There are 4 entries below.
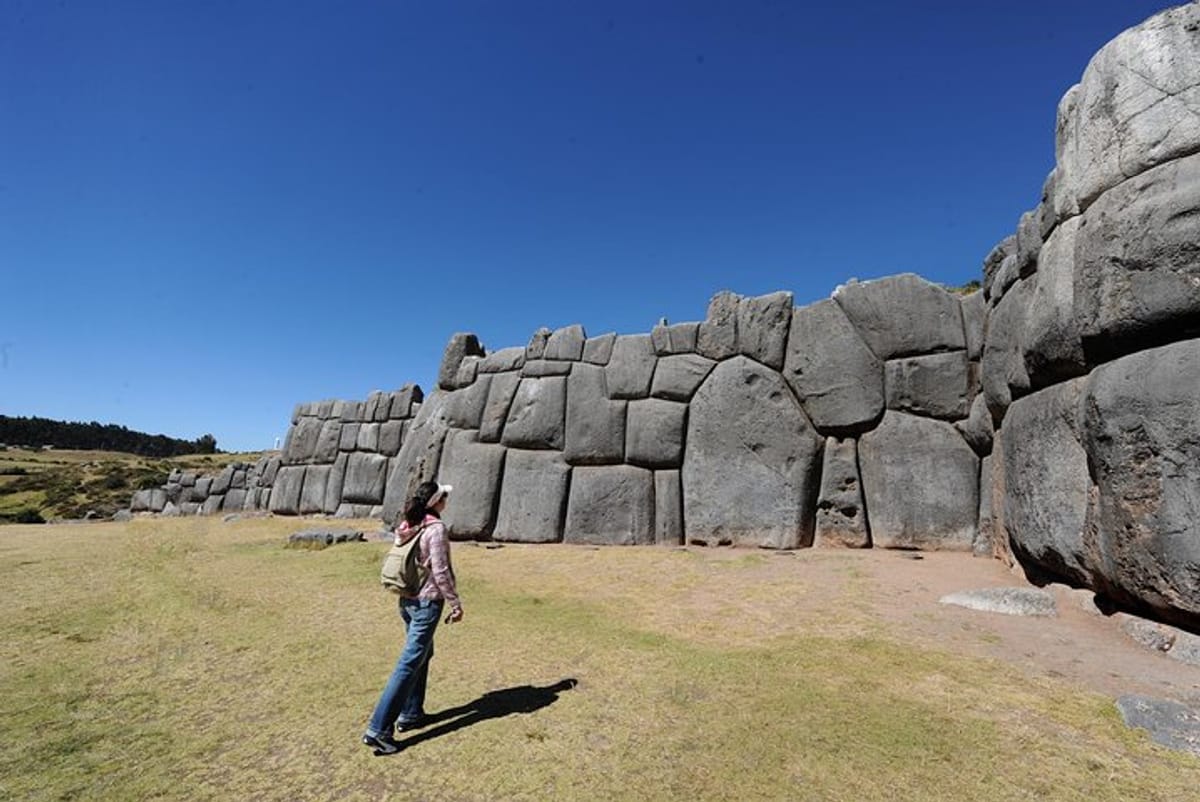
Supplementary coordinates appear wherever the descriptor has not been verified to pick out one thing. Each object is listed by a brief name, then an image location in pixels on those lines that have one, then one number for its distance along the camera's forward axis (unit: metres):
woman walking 3.03
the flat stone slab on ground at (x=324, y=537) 10.41
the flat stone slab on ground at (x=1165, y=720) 2.80
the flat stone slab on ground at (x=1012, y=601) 4.87
